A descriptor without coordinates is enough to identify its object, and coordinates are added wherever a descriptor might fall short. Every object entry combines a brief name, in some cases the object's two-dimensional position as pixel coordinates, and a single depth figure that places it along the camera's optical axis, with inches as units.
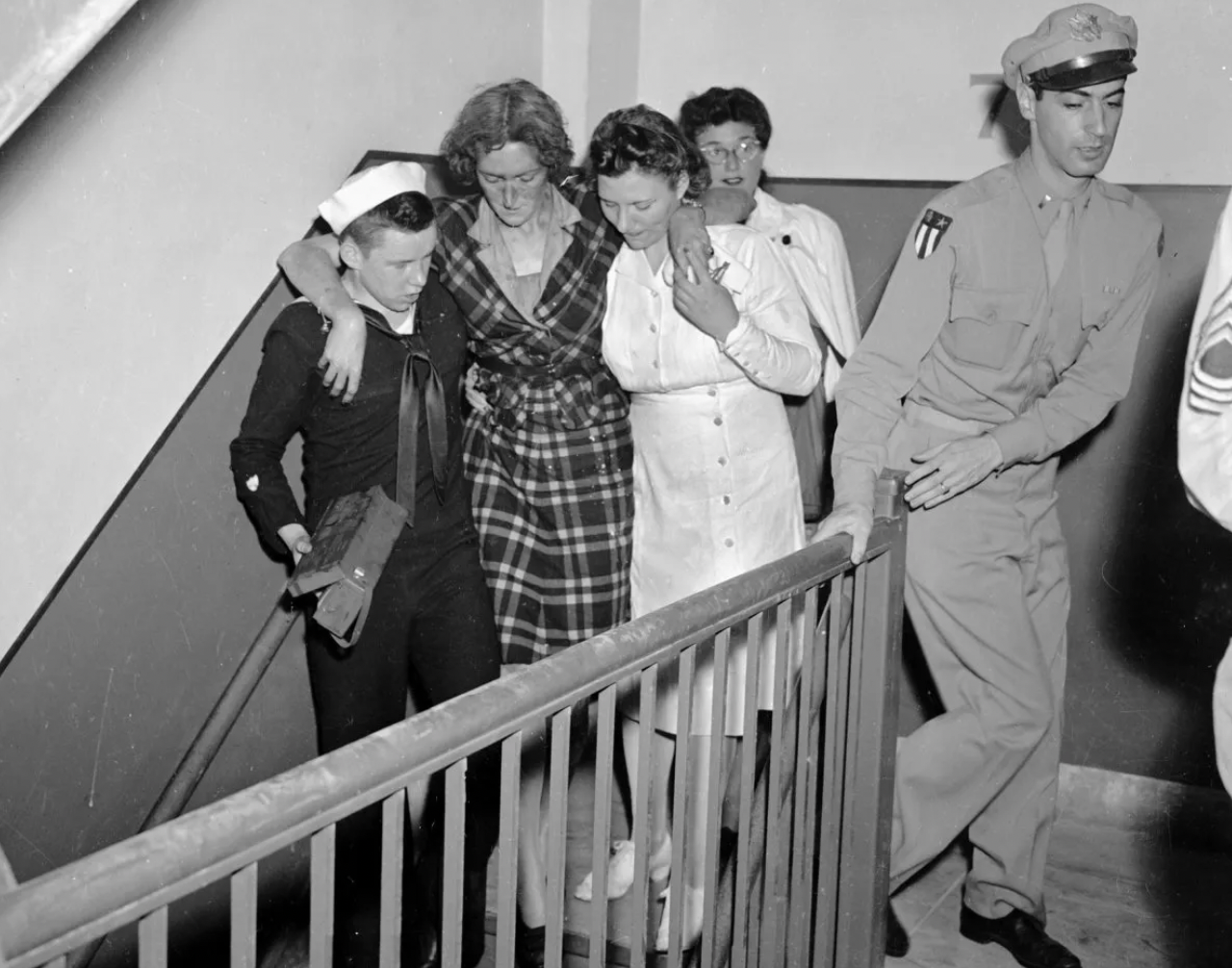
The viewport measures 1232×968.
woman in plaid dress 109.6
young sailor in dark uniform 104.0
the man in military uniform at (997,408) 111.0
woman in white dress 108.0
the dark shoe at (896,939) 119.5
